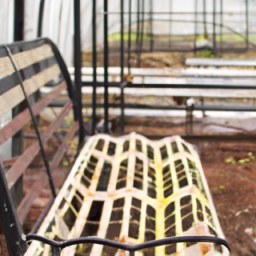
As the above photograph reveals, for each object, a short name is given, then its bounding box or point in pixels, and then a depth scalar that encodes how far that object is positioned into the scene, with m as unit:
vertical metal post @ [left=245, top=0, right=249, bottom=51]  4.57
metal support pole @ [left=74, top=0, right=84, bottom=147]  2.55
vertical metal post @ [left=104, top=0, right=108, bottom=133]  2.90
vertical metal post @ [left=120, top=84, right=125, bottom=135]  3.31
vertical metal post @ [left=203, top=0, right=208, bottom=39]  5.53
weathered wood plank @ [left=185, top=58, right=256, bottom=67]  3.20
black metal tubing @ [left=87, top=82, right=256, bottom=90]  2.99
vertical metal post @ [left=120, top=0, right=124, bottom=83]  3.22
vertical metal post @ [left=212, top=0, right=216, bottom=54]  5.32
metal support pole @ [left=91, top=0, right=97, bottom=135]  2.85
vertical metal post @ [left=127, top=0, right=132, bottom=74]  3.85
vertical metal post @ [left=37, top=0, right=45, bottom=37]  3.41
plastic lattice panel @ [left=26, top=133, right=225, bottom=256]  1.57
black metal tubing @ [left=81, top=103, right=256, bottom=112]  3.09
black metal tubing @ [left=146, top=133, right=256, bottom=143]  3.56
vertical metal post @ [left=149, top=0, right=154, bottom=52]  5.79
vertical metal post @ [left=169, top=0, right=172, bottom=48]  6.14
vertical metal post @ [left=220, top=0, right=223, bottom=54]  5.22
